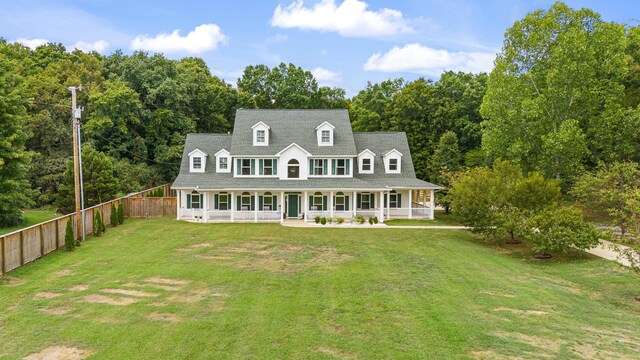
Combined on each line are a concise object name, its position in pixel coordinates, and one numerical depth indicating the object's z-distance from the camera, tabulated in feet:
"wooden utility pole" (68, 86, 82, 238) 66.78
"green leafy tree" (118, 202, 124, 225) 91.20
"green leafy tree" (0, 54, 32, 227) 82.43
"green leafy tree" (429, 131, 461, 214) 117.91
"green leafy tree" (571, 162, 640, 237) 69.82
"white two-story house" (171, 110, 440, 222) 100.78
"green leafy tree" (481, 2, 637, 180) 89.92
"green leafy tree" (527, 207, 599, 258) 60.49
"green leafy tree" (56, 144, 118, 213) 100.94
